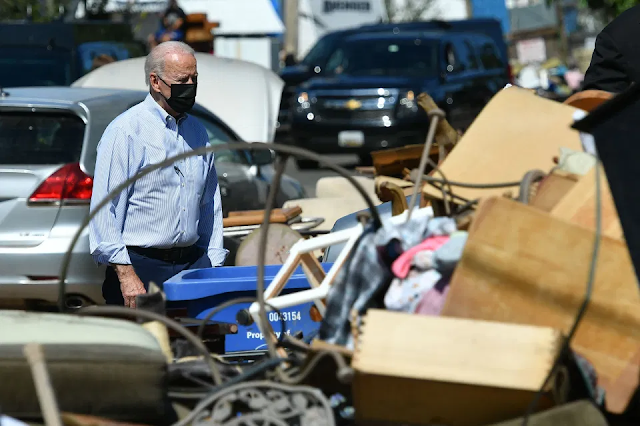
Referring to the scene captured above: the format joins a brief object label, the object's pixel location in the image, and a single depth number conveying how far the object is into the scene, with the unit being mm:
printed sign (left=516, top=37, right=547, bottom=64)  79250
